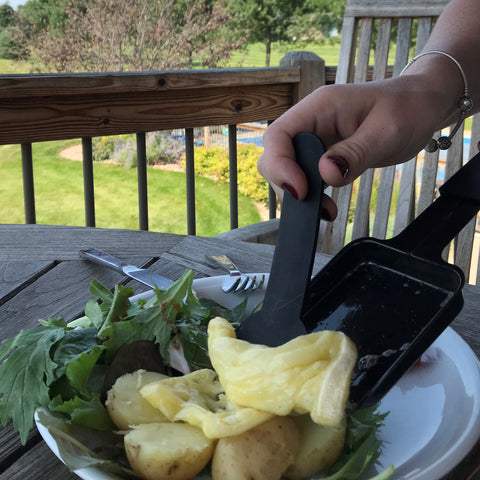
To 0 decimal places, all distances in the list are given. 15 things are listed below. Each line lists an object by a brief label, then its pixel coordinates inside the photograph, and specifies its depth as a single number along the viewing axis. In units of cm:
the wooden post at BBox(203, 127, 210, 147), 907
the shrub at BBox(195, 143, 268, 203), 793
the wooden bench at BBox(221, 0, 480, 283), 168
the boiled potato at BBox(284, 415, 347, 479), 42
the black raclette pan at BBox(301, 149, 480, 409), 45
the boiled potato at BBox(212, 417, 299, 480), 39
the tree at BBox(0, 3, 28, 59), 838
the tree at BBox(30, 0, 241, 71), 728
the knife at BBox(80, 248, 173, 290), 79
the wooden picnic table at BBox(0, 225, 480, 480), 75
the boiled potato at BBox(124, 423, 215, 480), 40
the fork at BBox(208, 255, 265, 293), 73
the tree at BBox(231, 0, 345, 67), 1095
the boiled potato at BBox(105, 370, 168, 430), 45
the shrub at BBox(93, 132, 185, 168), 850
